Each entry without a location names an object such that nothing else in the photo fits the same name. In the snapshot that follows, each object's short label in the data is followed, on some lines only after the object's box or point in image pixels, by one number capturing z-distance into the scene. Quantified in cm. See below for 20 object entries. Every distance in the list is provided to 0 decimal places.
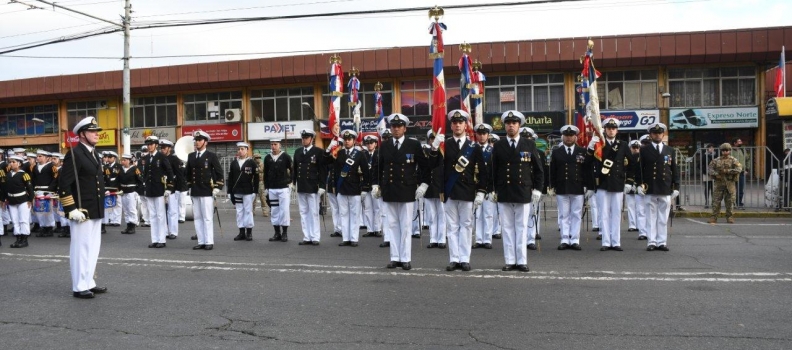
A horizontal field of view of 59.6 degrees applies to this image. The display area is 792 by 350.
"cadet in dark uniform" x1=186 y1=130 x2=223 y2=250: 1212
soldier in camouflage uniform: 1522
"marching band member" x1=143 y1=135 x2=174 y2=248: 1277
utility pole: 2602
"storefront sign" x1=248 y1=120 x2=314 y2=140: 4066
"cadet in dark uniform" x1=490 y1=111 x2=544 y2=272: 909
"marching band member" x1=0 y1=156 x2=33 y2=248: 1321
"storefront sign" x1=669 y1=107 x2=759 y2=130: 3406
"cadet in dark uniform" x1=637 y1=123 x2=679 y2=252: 1112
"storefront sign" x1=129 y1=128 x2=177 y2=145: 4391
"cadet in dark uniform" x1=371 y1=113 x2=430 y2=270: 943
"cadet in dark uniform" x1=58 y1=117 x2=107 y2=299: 771
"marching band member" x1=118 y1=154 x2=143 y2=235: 1597
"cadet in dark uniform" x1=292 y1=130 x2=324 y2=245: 1273
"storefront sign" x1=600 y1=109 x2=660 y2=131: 3497
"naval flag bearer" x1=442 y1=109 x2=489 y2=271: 917
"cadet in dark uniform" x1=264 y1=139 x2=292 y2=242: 1326
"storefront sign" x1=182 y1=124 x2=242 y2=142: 4206
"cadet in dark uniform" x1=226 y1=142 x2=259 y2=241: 1359
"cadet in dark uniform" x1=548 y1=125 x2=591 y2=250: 1152
